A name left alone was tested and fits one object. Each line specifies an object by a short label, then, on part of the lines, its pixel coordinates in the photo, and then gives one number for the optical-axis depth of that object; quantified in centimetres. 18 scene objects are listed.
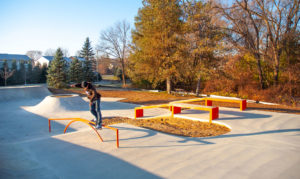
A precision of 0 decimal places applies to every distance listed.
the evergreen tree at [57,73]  2717
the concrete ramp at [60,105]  1150
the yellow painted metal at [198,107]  830
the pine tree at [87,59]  3678
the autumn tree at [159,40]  1675
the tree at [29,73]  3590
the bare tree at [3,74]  2764
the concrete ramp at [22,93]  1660
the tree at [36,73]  3678
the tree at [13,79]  3291
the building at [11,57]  5159
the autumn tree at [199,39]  1633
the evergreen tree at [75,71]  3375
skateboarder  657
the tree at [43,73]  3822
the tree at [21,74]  3434
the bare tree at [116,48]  3397
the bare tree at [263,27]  1744
